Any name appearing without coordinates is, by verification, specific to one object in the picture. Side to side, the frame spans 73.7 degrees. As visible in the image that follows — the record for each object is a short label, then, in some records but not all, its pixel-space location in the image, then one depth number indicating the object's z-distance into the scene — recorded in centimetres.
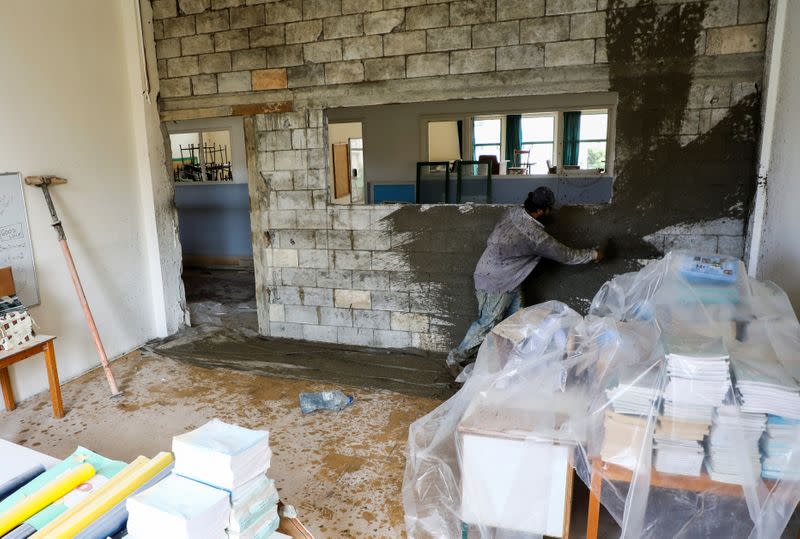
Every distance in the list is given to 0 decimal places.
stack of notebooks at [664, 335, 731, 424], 169
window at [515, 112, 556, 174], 927
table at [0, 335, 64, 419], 315
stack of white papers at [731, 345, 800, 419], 161
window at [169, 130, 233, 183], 823
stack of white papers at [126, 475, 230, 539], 111
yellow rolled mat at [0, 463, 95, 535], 121
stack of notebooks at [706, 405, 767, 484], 165
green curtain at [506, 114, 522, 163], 916
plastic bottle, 347
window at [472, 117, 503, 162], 932
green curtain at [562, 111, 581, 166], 879
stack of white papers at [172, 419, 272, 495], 122
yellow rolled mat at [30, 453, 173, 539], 117
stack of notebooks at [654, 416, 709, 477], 172
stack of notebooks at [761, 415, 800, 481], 162
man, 354
